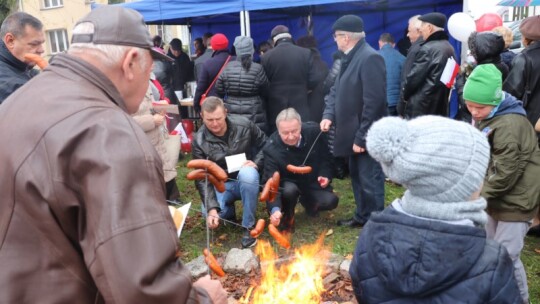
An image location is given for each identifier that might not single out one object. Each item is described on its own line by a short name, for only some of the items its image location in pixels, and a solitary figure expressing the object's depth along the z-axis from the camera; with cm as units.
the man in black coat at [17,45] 358
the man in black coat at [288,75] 636
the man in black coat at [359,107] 439
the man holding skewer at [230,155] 471
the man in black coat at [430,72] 538
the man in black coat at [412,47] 605
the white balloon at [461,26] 661
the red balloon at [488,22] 629
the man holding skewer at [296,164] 472
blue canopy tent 799
